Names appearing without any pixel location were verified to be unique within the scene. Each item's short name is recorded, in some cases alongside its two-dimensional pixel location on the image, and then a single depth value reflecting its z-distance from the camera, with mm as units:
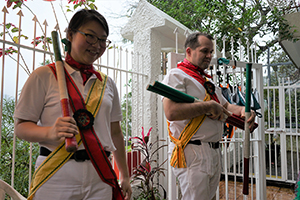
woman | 1045
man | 1733
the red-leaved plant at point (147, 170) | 3473
